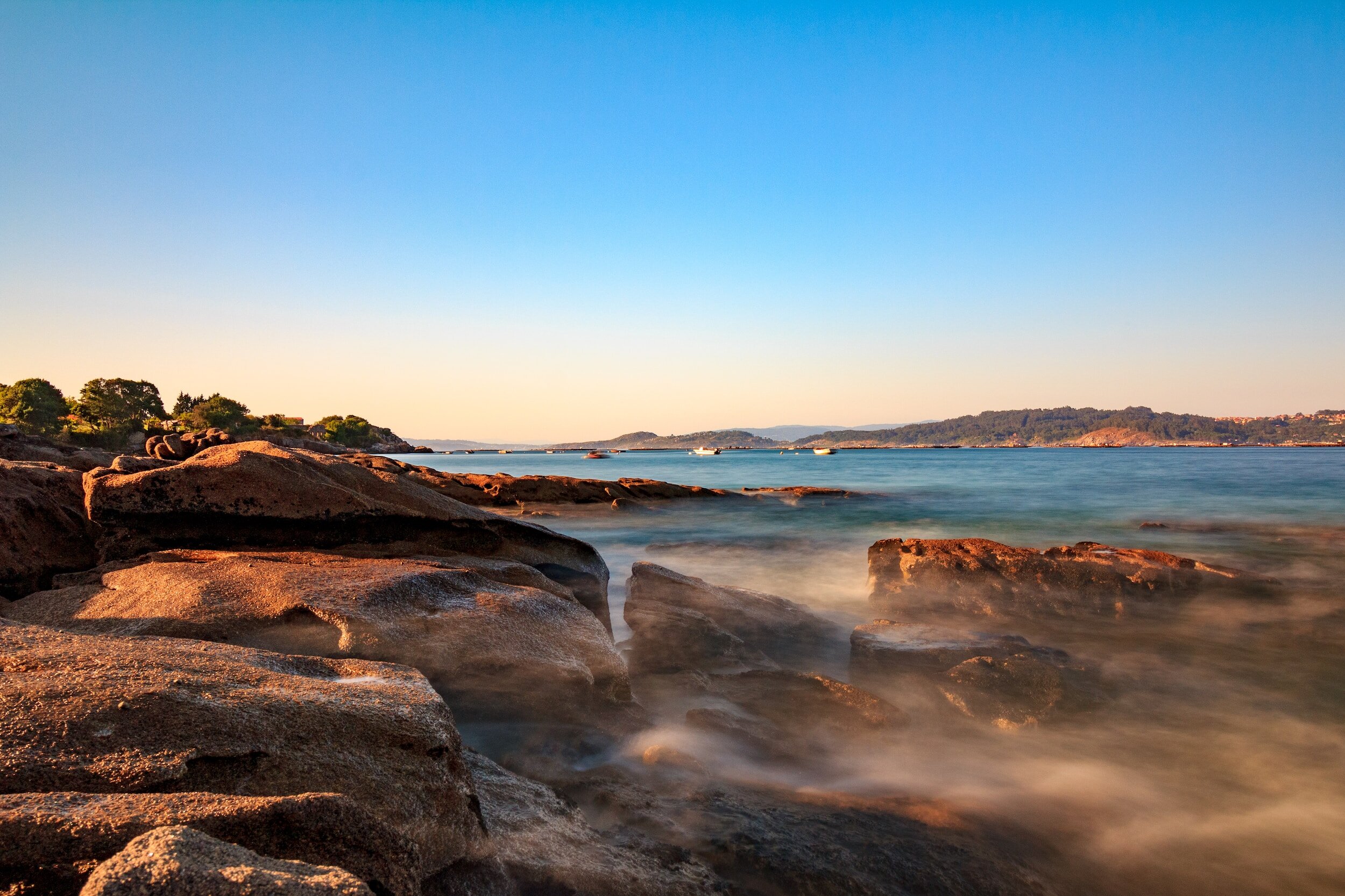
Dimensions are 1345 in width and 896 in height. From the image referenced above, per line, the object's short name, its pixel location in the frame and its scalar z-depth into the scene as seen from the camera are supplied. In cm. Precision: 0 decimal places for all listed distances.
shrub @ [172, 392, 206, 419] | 9124
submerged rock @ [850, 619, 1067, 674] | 754
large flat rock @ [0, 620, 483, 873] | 230
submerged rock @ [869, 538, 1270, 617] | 1067
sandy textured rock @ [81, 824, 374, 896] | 154
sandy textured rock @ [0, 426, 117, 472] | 1388
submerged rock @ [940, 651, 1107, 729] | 685
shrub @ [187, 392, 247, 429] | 7612
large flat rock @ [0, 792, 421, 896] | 174
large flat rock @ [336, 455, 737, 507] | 2670
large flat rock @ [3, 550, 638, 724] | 480
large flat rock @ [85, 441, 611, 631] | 655
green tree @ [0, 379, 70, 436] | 5662
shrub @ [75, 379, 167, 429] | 6338
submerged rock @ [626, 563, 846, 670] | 896
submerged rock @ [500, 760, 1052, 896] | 392
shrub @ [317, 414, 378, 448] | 10756
